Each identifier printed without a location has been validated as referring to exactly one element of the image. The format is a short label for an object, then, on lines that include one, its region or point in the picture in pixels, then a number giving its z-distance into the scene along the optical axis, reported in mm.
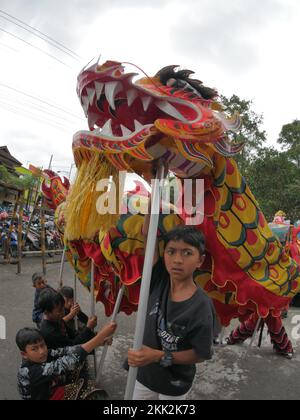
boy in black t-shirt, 1439
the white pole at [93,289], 2666
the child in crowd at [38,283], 3443
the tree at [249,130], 16031
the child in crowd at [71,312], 2797
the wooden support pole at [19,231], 7254
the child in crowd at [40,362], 1765
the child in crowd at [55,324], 2312
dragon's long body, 1663
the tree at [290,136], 21672
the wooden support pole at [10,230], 7431
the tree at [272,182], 15370
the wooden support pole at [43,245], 7497
